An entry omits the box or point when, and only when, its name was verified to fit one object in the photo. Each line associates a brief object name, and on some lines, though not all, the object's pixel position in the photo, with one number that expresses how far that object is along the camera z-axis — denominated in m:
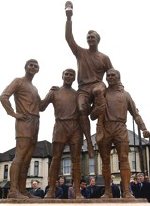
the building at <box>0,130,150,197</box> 41.16
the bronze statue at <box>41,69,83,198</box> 7.93
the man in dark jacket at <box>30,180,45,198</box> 10.56
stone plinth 7.05
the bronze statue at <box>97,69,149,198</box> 7.89
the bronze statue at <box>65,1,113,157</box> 7.99
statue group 7.87
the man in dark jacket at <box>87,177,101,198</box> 10.11
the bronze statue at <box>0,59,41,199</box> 7.63
